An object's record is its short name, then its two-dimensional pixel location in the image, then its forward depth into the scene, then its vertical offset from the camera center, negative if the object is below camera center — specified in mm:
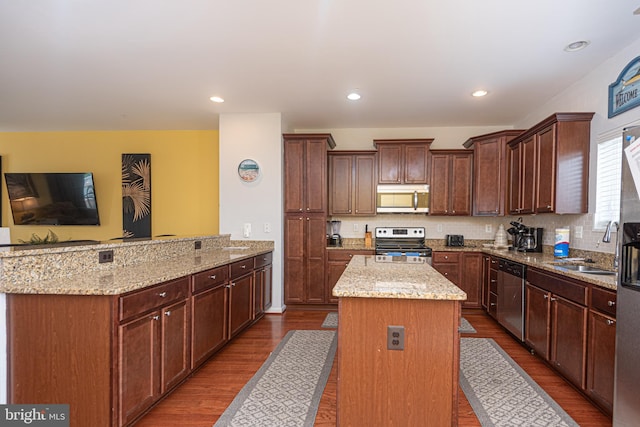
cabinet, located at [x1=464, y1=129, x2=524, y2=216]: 4207 +544
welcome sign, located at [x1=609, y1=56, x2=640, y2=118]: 2439 +1036
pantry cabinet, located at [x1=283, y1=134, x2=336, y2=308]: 4340 -112
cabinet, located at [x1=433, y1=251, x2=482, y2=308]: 4277 -842
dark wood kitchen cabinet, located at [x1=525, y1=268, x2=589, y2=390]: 2197 -902
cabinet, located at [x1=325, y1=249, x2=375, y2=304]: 4359 -785
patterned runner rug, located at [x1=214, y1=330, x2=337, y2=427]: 1977 -1373
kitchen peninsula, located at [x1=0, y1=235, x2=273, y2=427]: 1671 -734
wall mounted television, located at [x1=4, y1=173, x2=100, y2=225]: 5125 +144
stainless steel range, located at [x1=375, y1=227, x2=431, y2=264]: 4359 -497
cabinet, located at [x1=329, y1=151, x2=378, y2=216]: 4637 +471
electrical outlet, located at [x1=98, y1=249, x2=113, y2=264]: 2244 -370
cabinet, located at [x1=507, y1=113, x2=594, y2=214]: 2986 +497
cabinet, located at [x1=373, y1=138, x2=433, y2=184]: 4559 +730
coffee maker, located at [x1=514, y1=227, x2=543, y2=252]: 3742 -363
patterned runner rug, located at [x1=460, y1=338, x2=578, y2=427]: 1980 -1362
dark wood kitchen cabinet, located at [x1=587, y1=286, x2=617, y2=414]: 1915 -891
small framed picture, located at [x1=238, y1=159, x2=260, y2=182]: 4238 +540
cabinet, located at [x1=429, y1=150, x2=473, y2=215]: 4523 +432
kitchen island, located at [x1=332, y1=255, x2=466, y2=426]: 1602 -783
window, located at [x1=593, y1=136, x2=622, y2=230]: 2688 +279
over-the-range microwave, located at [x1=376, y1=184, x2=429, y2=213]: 4613 +175
